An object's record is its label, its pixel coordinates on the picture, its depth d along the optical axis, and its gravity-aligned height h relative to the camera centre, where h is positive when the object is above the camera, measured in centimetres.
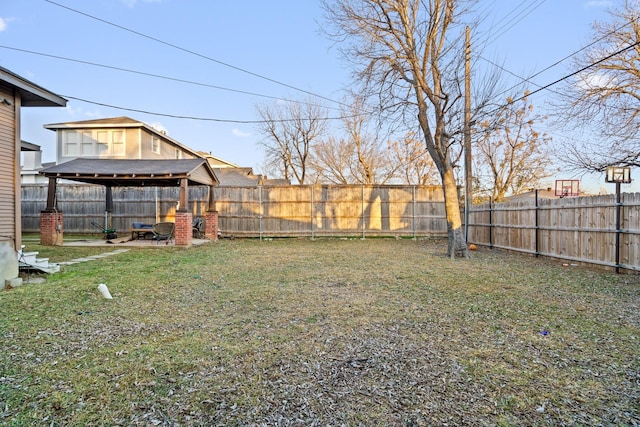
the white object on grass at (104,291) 446 -112
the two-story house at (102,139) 1658 +356
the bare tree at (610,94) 802 +308
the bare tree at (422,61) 830 +400
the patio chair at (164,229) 1087 -63
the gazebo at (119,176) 994 +101
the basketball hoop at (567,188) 1365 +112
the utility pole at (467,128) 846 +214
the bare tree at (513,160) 1892 +314
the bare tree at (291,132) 2411 +597
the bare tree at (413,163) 2231 +340
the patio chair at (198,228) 1258 -67
